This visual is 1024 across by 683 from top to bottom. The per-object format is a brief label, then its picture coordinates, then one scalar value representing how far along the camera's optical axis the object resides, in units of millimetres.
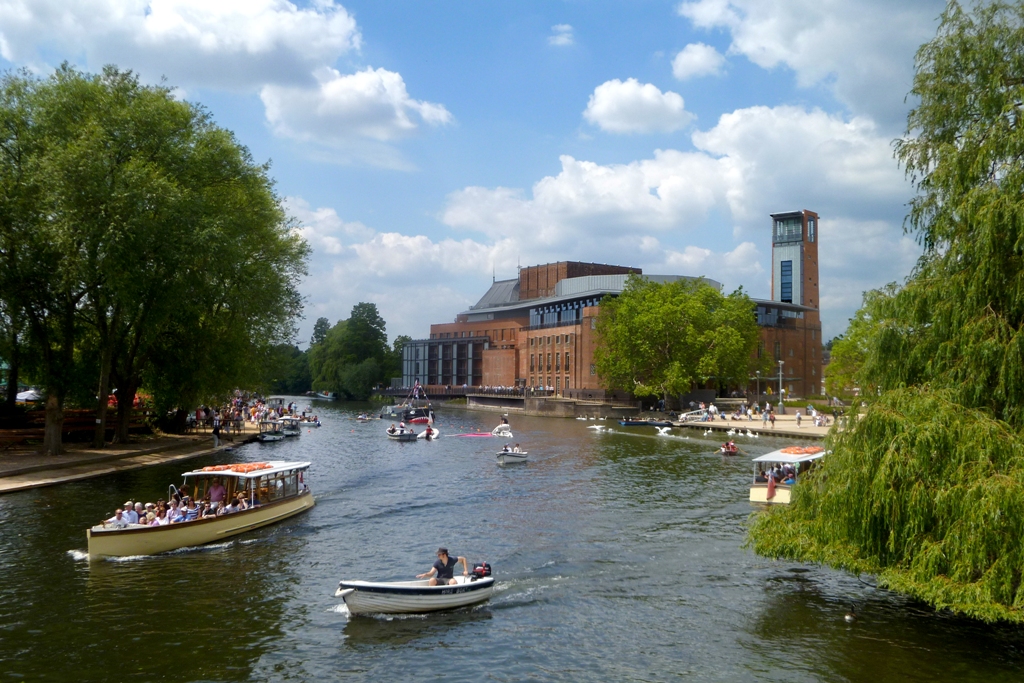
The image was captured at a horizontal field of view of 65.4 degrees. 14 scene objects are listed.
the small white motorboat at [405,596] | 20938
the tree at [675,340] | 105750
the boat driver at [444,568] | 22322
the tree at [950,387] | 16391
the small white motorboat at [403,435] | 73200
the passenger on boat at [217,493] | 30812
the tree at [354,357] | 177750
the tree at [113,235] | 41500
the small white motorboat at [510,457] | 53375
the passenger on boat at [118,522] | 26545
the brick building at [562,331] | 135500
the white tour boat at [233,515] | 26250
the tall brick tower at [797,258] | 151000
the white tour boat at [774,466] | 36750
